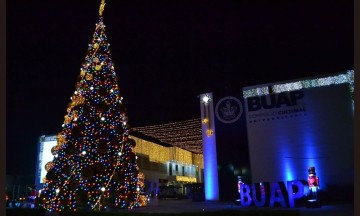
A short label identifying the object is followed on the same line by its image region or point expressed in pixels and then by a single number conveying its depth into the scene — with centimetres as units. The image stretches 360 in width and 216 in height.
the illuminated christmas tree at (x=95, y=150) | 1425
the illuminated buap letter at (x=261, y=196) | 1641
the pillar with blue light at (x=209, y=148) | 2247
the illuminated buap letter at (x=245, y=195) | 1717
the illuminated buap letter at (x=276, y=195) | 1566
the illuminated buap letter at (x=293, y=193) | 1528
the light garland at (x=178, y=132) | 2606
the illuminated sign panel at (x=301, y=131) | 1877
